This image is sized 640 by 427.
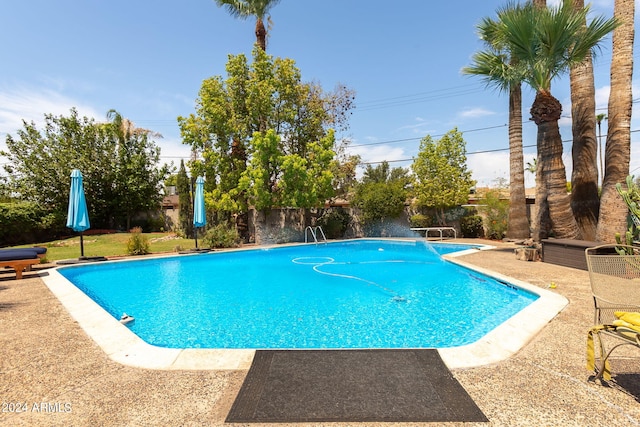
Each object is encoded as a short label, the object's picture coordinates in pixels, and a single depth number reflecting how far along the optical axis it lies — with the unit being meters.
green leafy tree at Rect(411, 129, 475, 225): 18.78
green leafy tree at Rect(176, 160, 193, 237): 21.75
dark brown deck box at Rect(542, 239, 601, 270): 8.55
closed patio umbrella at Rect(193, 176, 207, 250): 14.93
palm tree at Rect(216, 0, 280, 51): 19.19
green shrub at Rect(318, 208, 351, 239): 20.80
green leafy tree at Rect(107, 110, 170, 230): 23.47
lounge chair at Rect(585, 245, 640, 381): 2.64
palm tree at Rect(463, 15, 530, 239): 14.81
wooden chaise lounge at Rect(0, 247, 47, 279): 8.23
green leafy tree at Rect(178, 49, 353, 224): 17.53
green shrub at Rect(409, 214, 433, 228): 20.31
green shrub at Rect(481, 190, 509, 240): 17.84
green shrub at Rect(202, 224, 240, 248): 16.33
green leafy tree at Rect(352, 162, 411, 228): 19.72
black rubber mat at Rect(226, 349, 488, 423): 2.43
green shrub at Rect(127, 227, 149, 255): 13.82
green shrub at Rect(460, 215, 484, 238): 19.11
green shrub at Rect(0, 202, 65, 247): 17.80
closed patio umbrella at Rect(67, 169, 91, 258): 11.09
